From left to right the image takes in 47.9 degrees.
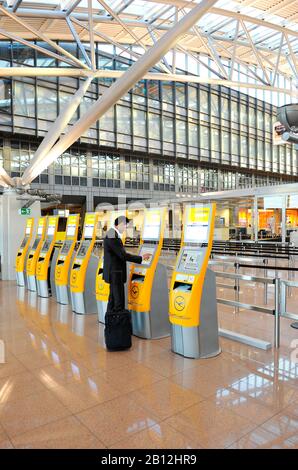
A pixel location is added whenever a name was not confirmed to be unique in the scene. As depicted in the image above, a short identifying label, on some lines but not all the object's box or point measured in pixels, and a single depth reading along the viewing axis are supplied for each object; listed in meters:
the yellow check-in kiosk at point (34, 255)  8.19
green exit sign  11.46
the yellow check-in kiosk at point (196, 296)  3.84
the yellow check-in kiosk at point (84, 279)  6.02
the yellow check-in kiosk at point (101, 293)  5.09
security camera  3.41
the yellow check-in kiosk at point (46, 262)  7.59
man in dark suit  4.27
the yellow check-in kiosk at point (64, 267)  6.74
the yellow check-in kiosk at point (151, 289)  4.52
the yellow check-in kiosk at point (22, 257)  9.05
